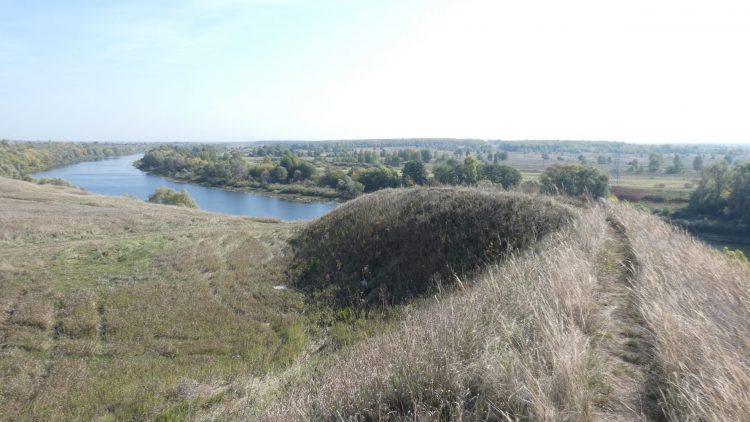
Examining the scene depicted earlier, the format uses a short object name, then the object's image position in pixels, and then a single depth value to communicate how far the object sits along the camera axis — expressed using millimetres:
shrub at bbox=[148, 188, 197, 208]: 58097
